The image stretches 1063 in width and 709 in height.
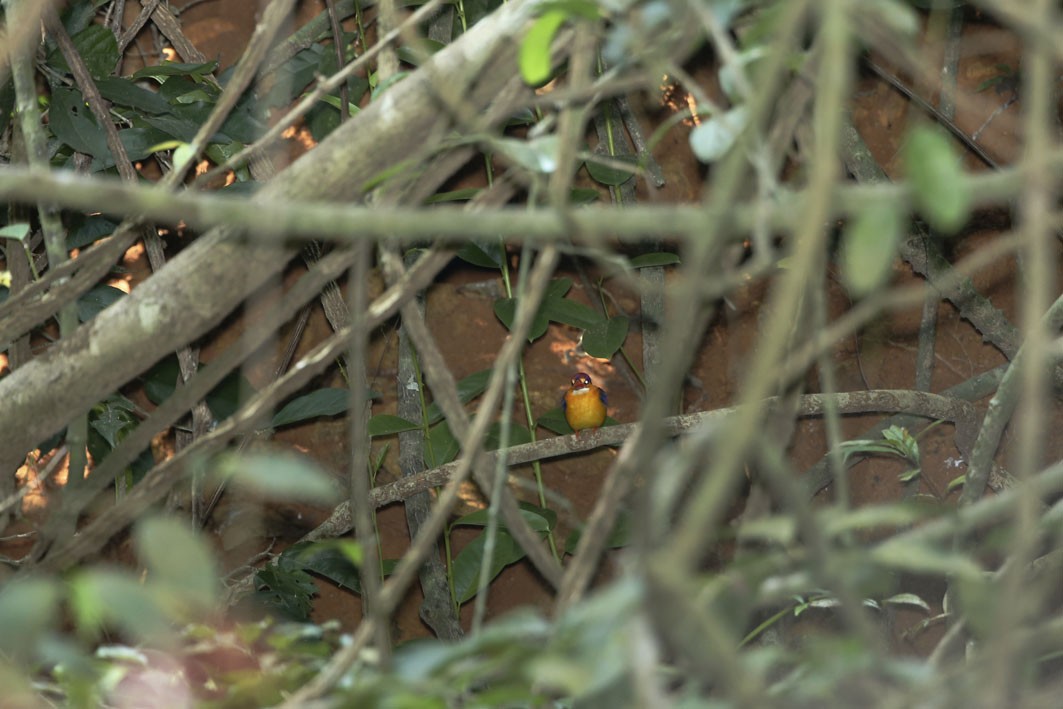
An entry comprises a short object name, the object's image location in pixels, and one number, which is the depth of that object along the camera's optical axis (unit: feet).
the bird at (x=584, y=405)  37.55
